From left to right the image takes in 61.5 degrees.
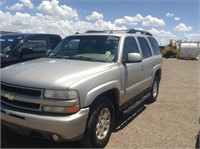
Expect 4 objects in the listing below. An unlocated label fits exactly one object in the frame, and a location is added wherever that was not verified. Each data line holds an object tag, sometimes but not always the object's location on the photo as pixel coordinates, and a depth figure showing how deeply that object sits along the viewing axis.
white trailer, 18.74
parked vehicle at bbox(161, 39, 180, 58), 20.27
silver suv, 2.21
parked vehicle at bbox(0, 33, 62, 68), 4.76
